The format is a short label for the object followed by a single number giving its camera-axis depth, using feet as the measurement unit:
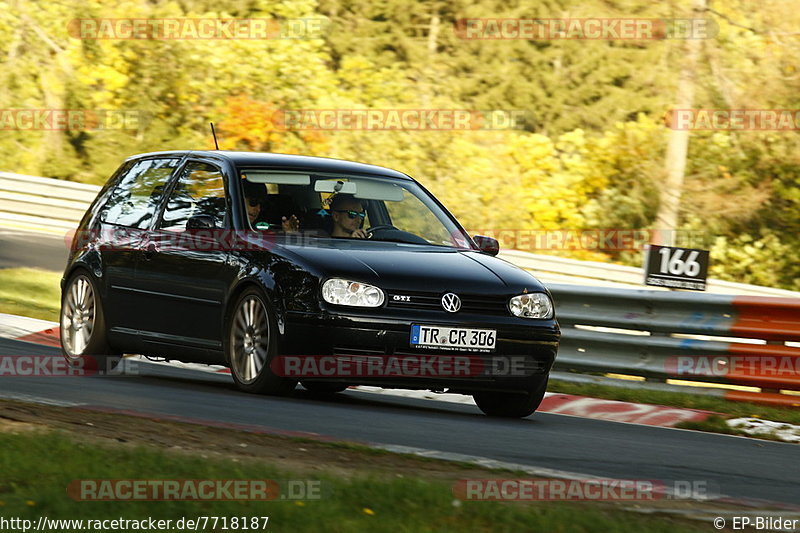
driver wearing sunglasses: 61.72
